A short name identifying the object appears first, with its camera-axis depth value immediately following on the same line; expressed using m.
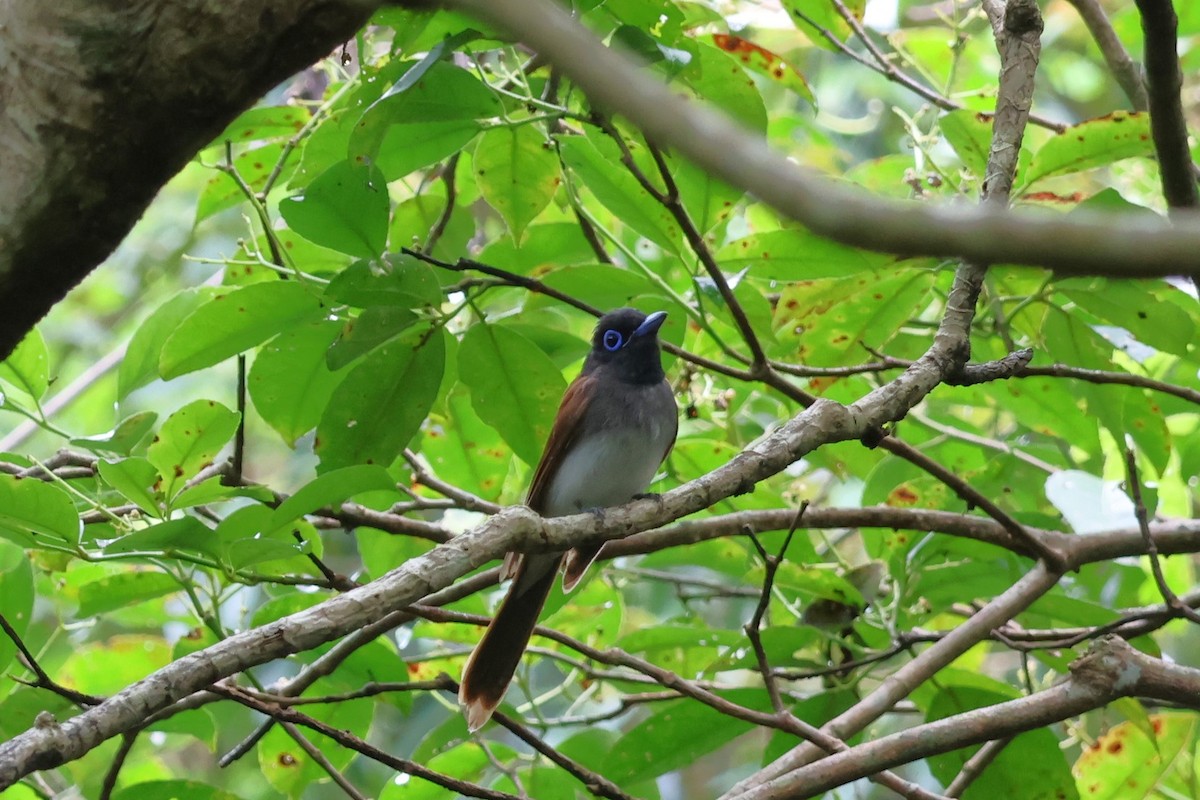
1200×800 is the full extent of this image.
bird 6.91
